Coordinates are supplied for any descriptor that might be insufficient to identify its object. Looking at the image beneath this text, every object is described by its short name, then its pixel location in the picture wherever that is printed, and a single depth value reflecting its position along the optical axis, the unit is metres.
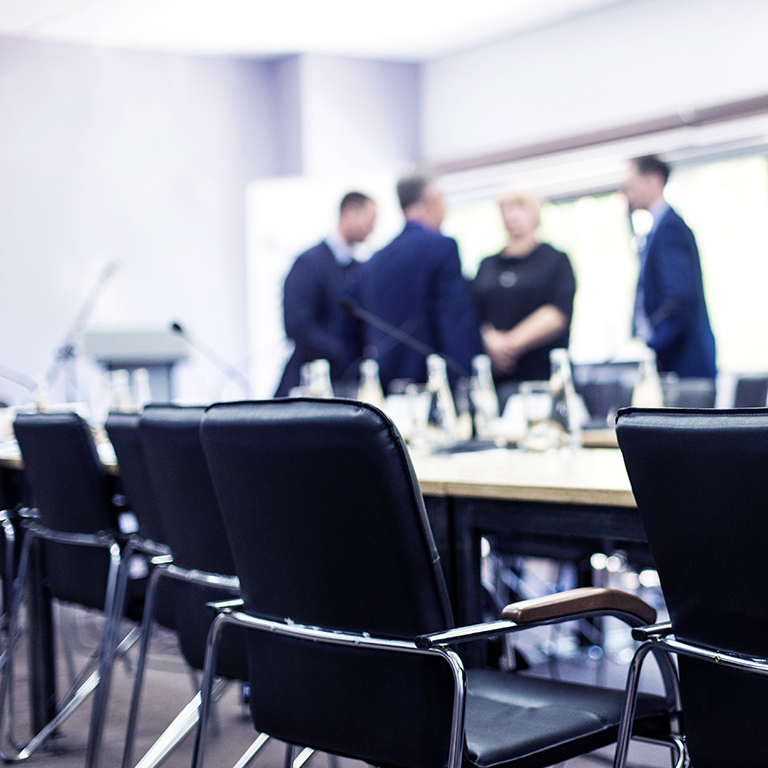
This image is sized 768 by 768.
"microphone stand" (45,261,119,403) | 6.95
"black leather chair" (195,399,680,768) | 1.44
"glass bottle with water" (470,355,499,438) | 3.19
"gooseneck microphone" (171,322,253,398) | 7.56
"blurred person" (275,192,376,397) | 5.98
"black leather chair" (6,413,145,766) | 2.57
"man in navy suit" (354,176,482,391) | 4.94
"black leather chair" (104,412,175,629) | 2.41
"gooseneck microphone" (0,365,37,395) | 6.76
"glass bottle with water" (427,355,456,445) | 2.89
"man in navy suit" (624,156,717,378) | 5.42
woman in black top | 5.30
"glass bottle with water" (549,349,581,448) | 2.58
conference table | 1.76
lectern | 5.49
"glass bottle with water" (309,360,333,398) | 3.29
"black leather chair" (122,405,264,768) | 2.01
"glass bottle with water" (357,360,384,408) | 3.29
